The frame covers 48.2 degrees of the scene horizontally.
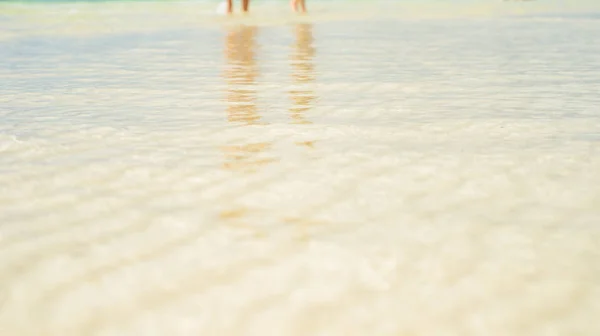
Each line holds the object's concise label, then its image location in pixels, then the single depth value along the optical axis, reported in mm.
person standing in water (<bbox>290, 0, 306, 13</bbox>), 12672
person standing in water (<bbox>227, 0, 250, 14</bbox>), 12344
